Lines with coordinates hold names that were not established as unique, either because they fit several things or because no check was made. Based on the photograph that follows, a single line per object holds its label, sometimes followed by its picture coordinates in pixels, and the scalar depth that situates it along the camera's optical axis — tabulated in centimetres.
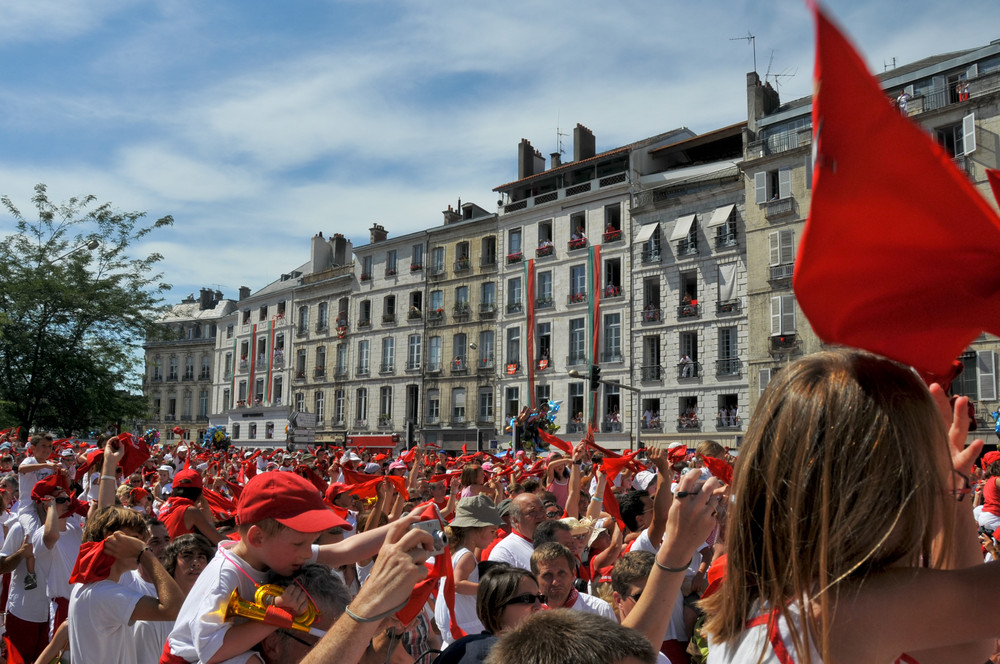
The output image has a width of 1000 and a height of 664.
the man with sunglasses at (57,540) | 667
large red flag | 122
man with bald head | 586
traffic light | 2500
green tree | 2841
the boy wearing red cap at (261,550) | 282
